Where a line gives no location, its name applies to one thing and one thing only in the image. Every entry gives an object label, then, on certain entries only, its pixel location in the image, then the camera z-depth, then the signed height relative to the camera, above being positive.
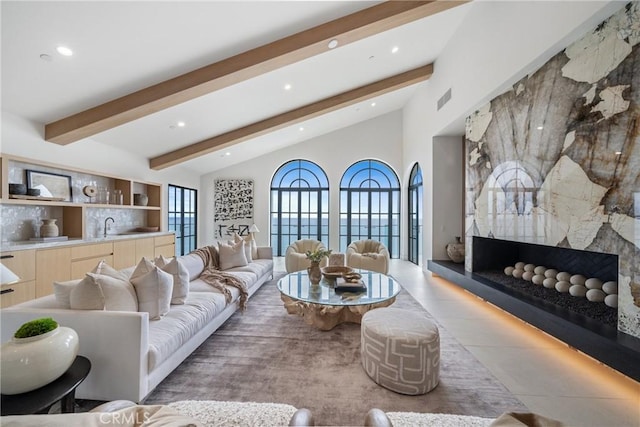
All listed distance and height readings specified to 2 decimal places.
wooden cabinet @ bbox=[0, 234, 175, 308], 2.69 -0.63
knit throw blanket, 3.00 -0.83
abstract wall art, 7.91 +0.23
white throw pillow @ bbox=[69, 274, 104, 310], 1.75 -0.56
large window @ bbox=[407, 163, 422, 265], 6.57 +0.01
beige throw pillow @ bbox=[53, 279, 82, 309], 1.80 -0.56
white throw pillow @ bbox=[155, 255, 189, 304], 2.44 -0.63
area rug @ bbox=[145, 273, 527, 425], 1.74 -1.27
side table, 1.16 -0.88
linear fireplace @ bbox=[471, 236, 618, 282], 2.62 -0.56
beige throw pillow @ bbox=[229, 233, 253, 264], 4.43 -0.61
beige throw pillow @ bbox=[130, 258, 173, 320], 2.08 -0.61
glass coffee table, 2.65 -0.87
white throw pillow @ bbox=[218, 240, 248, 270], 4.04 -0.67
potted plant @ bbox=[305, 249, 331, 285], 3.26 -0.70
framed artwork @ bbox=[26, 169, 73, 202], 3.40 +0.43
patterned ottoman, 1.85 -1.04
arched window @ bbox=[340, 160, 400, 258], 7.89 +0.30
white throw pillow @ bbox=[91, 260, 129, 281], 2.06 -0.46
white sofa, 1.63 -0.86
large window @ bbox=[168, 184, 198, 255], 6.74 -0.04
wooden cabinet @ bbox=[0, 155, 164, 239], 3.00 +0.28
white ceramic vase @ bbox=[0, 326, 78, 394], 1.21 -0.71
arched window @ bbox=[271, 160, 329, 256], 8.00 +0.33
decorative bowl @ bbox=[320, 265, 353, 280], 3.39 -0.78
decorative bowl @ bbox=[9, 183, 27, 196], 3.04 +0.30
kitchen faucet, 4.55 -0.18
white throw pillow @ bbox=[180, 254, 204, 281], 3.31 -0.66
